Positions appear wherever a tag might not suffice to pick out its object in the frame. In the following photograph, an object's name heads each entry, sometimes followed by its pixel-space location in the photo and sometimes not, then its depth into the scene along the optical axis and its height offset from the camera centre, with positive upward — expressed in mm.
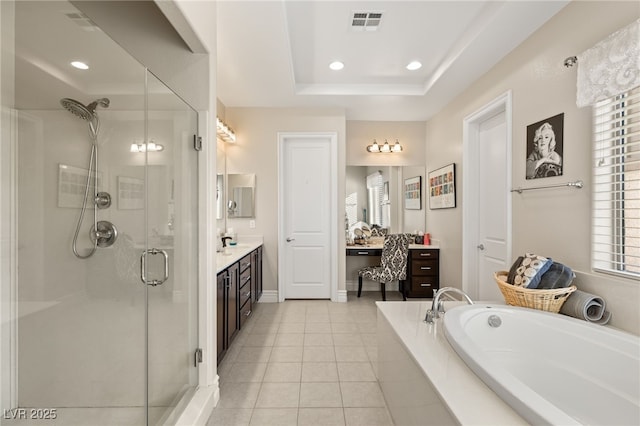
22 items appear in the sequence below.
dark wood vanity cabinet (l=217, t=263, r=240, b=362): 2186 -785
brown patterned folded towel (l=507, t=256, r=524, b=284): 2012 -414
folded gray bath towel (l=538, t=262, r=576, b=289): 1787 -402
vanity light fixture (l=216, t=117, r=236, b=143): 3381 +953
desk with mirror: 3992 -801
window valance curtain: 1517 +814
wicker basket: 1758 -527
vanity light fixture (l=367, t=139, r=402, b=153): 4414 +971
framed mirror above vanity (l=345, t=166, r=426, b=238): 4434 +200
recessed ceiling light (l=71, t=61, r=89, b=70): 1273 +638
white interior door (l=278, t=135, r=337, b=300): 4027 -98
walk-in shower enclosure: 1090 -106
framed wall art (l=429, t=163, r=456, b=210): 3607 +321
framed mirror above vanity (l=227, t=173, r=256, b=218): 3938 +210
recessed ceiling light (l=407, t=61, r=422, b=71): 3074 +1564
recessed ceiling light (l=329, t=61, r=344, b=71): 3057 +1551
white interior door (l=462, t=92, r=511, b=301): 2729 +144
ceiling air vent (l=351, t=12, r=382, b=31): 2314 +1564
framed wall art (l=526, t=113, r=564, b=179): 2053 +484
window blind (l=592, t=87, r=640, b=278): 1578 +160
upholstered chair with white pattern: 3752 -632
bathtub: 1218 -727
